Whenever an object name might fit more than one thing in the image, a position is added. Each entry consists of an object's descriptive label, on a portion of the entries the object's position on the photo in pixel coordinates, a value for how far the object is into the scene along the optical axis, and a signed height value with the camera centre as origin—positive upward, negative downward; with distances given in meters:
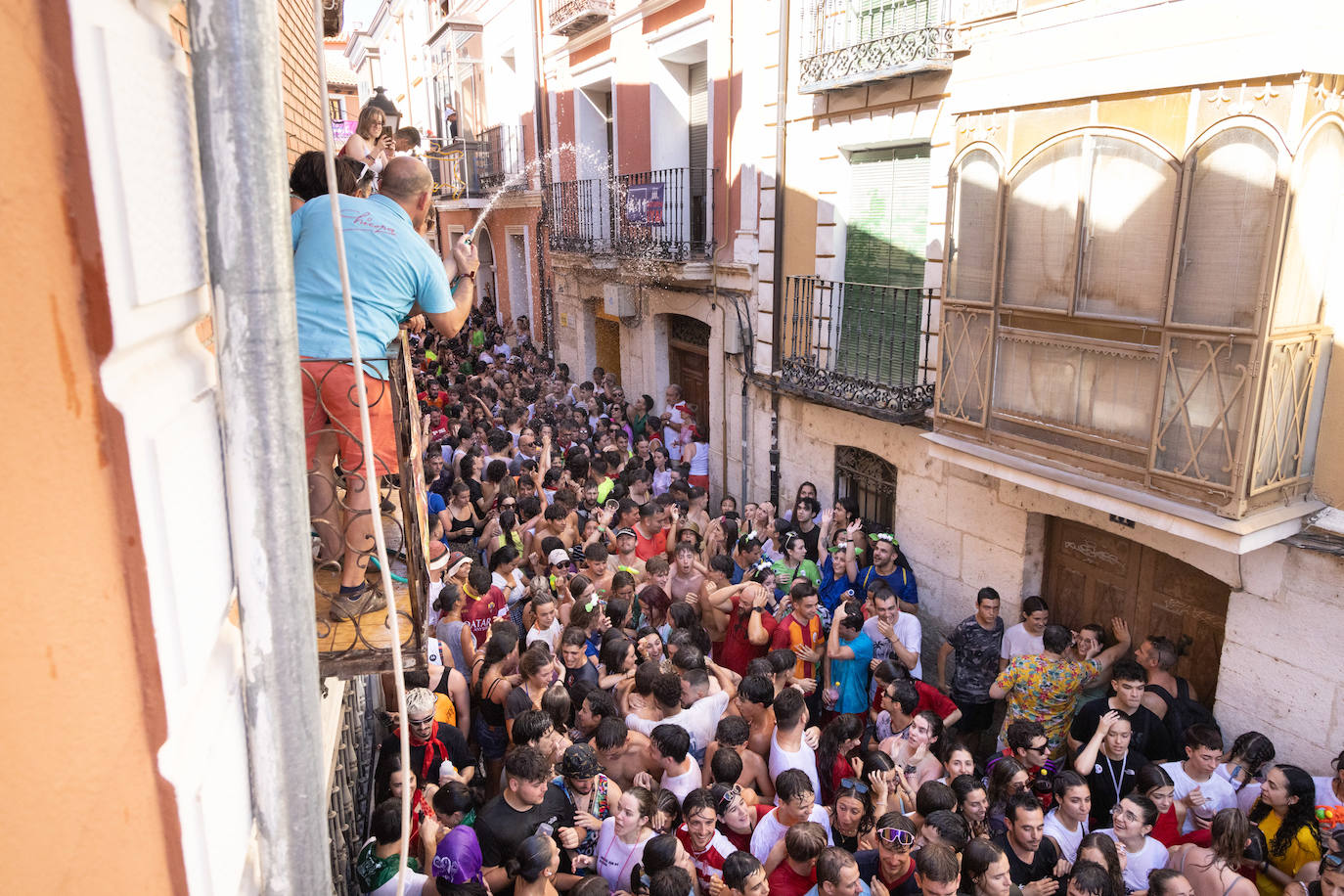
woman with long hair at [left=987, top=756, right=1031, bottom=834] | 4.97 -2.89
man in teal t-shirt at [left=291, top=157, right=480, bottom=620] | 2.93 -0.25
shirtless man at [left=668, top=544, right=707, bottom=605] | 7.33 -2.68
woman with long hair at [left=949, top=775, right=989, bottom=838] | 4.77 -2.86
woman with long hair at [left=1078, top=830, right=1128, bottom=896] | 4.48 -2.92
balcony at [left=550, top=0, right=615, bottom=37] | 14.11 +3.23
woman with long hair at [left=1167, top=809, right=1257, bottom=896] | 4.50 -3.02
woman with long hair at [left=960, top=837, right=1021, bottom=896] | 4.23 -2.82
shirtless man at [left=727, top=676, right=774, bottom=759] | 5.43 -2.72
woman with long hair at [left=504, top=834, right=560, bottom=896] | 4.07 -2.69
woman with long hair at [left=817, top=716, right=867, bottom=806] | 5.46 -2.95
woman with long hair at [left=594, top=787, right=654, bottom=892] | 4.44 -2.84
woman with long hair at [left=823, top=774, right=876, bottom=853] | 4.80 -2.96
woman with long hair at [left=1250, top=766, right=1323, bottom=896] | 4.83 -3.07
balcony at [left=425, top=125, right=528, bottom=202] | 19.77 +1.50
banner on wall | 12.73 +0.34
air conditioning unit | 14.18 -1.02
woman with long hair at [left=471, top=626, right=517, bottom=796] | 5.67 -2.79
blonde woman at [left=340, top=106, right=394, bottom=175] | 5.05 +0.50
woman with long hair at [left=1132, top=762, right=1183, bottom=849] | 5.03 -2.99
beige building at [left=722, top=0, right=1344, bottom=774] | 5.23 -0.61
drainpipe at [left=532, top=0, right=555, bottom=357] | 17.56 +1.10
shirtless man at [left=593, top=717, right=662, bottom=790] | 5.06 -2.78
